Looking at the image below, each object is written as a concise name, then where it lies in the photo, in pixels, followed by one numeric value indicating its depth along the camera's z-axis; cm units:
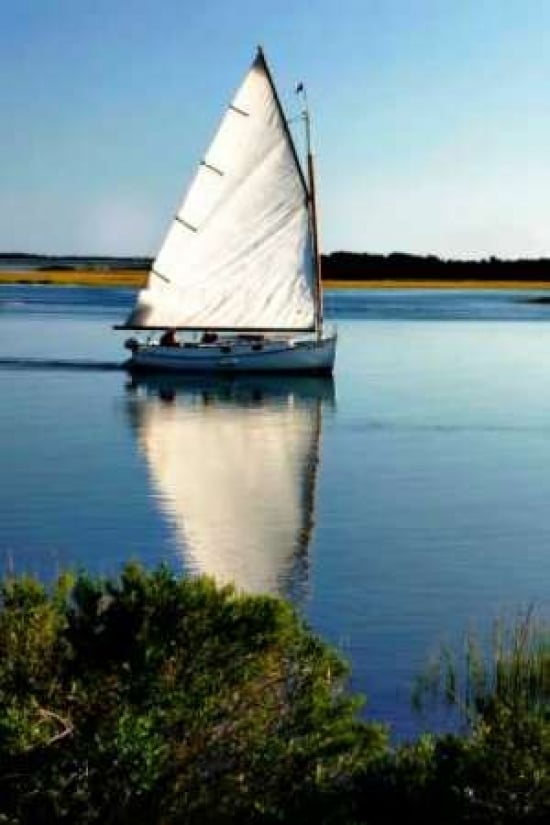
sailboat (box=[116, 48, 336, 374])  6819
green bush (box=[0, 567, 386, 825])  980
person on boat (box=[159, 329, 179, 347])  7100
